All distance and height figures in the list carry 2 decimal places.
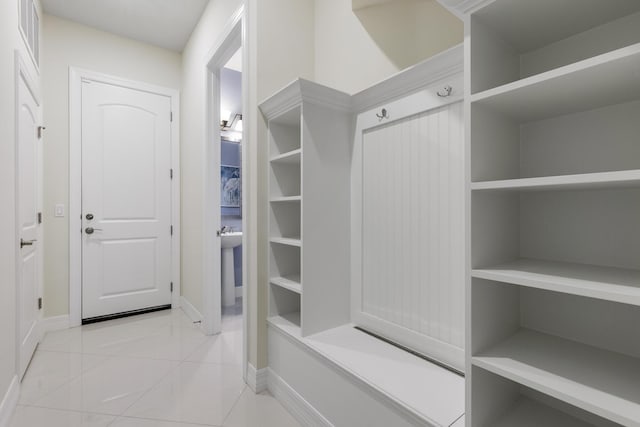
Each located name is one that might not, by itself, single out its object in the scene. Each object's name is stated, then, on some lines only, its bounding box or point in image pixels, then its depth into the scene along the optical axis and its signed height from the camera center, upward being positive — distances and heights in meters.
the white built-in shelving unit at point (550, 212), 0.80 +0.01
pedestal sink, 3.38 -0.61
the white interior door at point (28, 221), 1.98 -0.03
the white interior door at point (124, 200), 3.07 +0.18
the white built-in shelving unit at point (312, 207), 1.67 +0.05
